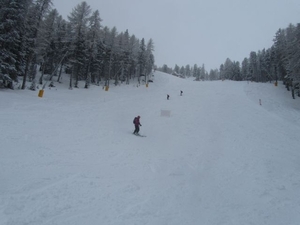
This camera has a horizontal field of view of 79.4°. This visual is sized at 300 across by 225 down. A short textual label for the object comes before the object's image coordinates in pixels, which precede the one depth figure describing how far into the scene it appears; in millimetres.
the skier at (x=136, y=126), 14945
